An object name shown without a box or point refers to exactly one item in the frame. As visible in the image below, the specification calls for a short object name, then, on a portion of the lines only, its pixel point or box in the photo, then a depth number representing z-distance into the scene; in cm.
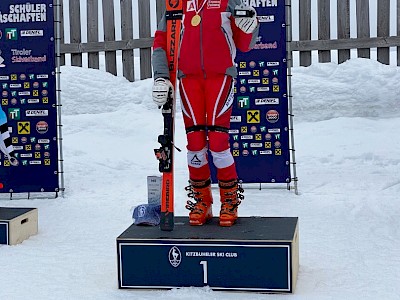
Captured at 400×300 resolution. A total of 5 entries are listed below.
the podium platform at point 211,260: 368
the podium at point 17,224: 503
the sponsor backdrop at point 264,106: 725
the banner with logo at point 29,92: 727
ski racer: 416
